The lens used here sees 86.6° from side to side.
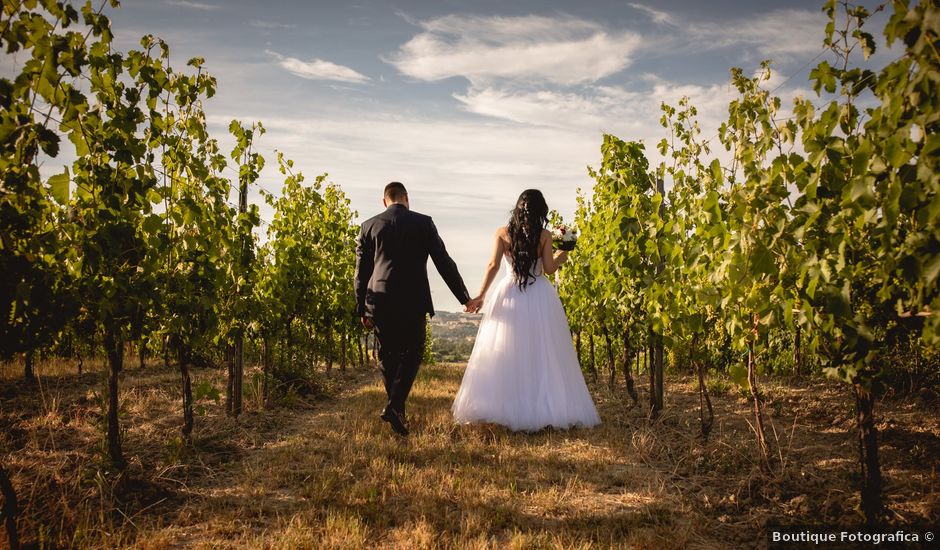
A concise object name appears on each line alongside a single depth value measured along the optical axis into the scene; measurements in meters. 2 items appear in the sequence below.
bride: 4.88
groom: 4.50
